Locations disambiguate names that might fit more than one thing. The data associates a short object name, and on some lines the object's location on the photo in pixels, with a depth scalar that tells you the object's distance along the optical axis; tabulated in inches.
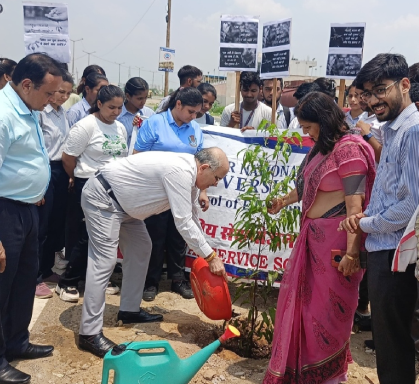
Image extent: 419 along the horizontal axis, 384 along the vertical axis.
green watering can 96.2
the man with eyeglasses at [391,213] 89.4
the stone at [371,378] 126.9
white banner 177.9
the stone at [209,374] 125.0
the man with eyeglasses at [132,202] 127.0
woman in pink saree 105.9
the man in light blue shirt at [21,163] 109.6
